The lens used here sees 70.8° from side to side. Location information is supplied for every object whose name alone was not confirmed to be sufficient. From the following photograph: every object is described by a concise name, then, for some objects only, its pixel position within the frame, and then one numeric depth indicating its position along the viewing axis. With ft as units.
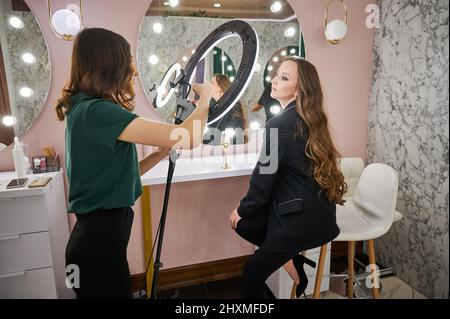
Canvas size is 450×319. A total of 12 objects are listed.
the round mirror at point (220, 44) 5.51
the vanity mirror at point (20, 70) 4.96
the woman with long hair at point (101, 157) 2.61
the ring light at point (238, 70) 2.63
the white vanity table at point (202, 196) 5.09
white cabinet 4.05
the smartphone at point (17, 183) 4.16
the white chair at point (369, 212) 4.76
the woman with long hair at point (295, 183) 3.64
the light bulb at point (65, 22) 4.72
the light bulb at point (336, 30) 6.06
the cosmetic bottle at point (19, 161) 4.52
